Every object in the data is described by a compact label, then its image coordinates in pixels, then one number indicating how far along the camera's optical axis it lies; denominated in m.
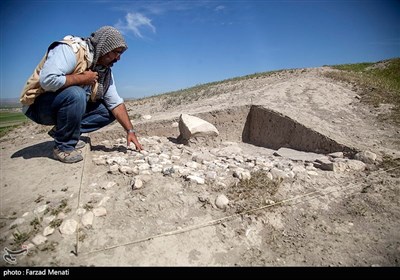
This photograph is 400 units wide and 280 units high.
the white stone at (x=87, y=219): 2.18
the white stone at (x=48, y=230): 2.04
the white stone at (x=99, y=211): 2.29
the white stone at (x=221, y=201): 2.53
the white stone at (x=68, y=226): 2.07
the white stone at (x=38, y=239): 1.96
